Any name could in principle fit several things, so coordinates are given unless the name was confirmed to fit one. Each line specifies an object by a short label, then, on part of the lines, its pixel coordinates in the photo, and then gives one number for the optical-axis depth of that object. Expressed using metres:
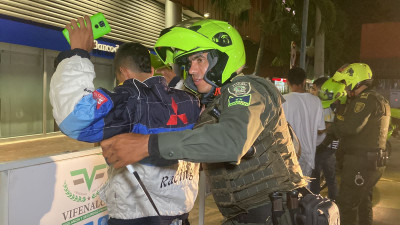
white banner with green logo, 2.55
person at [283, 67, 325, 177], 5.02
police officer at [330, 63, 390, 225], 4.75
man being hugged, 1.82
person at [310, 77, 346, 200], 6.17
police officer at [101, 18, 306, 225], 1.62
